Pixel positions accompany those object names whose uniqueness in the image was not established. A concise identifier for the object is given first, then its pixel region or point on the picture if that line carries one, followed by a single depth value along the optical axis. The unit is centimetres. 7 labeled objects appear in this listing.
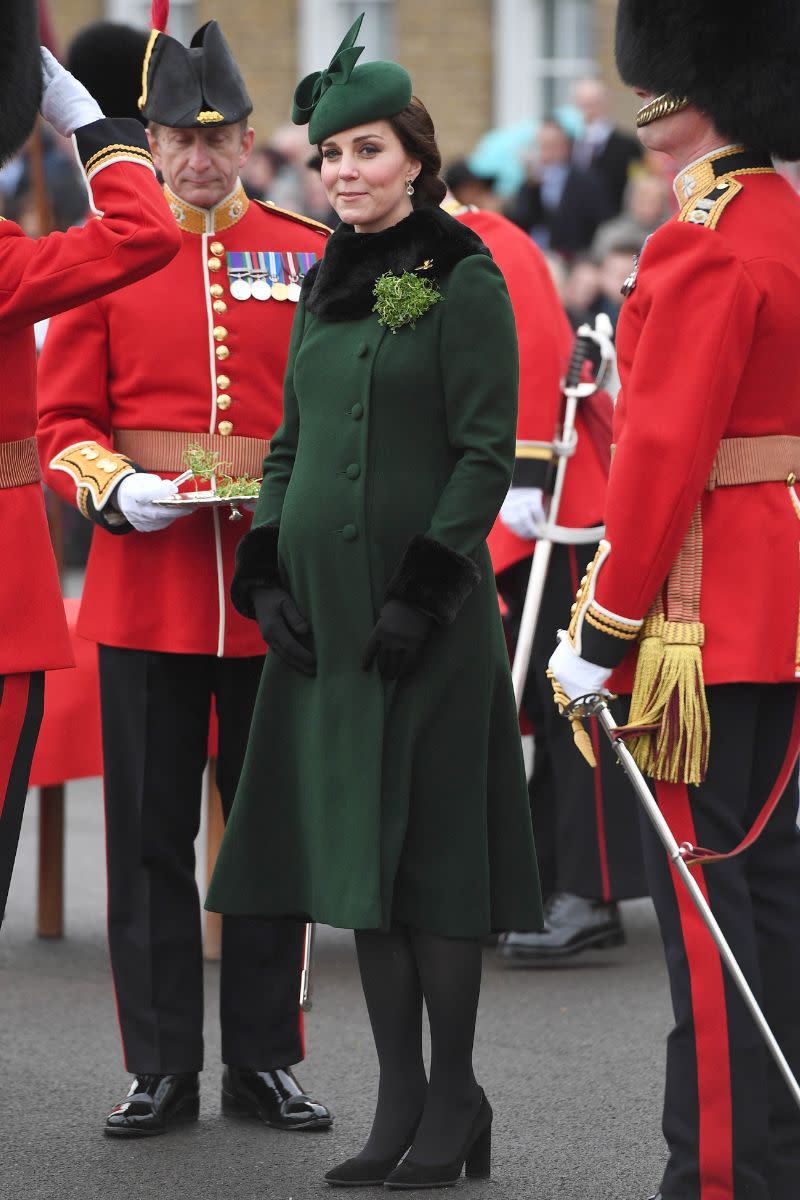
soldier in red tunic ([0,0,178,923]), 737
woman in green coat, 731
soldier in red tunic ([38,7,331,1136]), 831
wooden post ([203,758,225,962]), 1110
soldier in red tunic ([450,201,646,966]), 1100
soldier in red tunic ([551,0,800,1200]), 657
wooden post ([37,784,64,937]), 1152
